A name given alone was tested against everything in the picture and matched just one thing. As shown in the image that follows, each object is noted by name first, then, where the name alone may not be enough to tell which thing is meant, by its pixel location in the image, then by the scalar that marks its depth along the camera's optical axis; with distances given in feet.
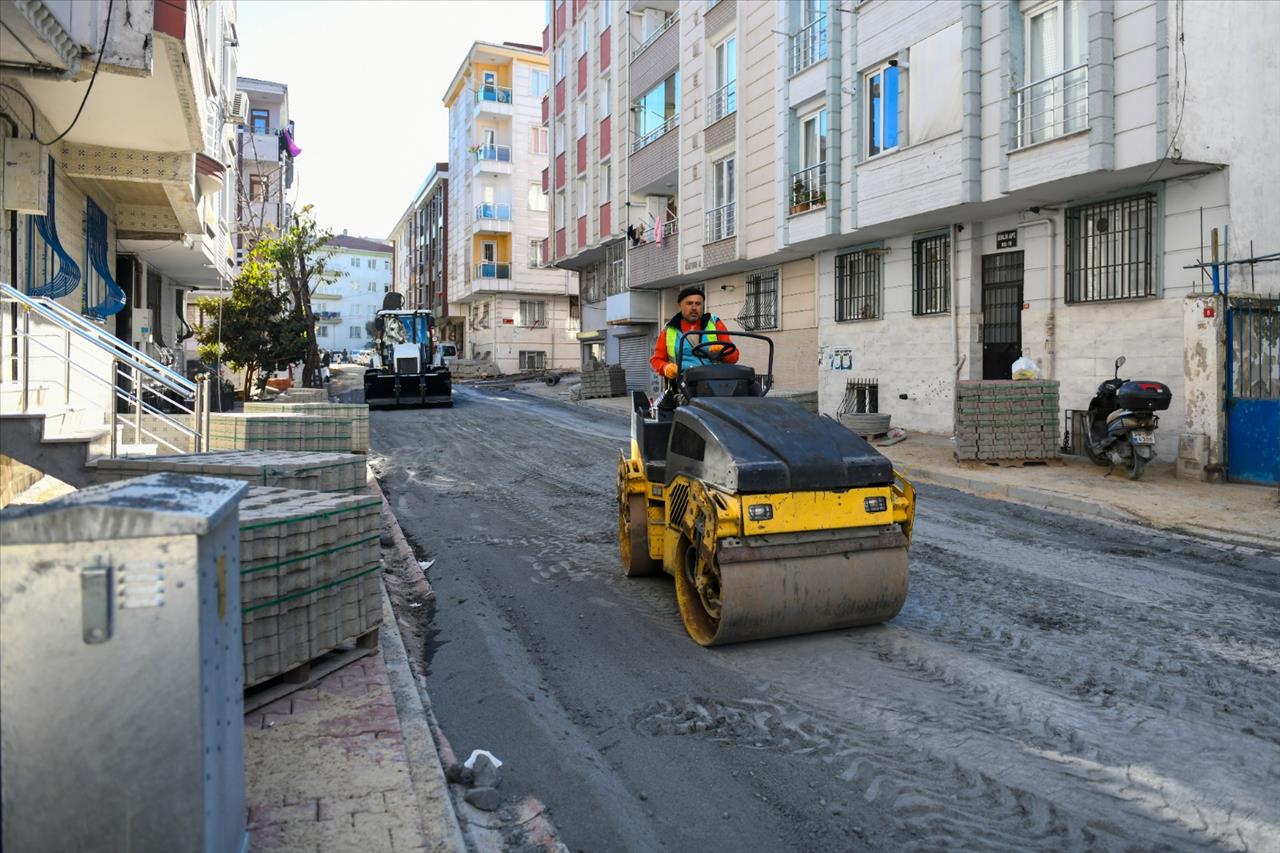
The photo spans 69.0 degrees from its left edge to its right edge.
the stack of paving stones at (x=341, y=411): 41.75
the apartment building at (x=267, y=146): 140.97
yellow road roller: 16.79
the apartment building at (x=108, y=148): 25.43
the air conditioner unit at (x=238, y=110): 81.76
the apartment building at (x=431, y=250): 207.21
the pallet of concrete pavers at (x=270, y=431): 33.01
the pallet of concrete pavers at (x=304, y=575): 13.96
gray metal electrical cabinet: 7.36
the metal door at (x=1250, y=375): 35.83
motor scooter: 36.73
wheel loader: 85.40
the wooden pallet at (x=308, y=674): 14.26
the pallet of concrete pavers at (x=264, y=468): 19.27
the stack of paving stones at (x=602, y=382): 96.68
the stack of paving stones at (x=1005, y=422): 42.60
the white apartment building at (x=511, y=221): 167.73
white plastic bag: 45.27
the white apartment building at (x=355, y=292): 336.29
